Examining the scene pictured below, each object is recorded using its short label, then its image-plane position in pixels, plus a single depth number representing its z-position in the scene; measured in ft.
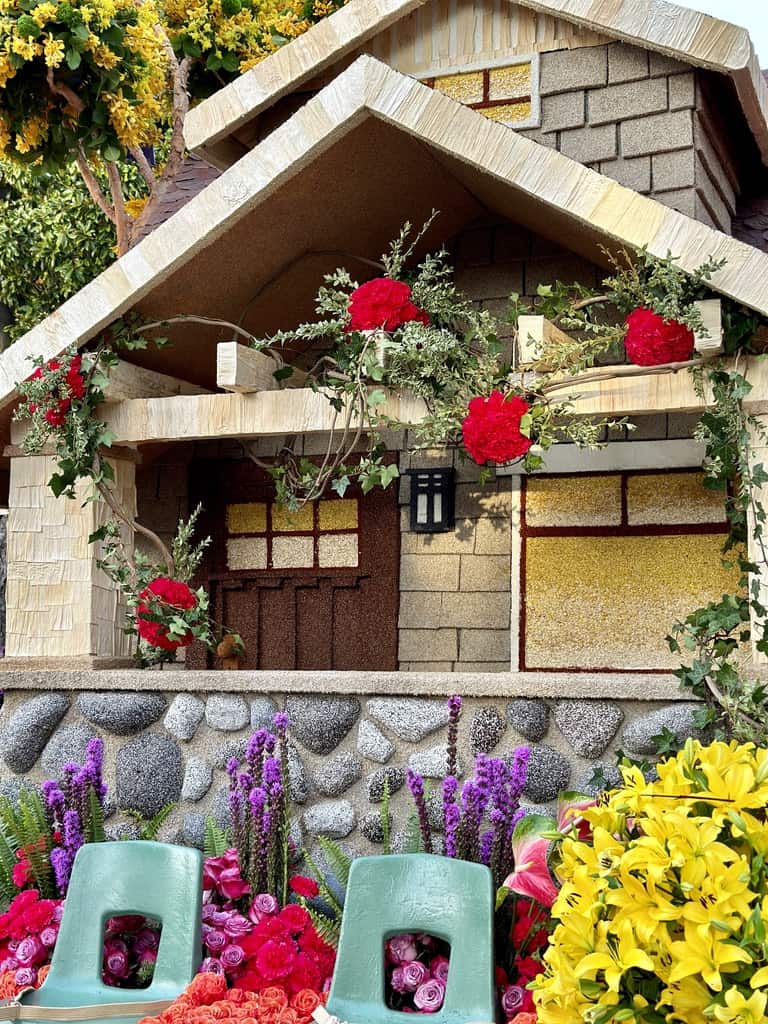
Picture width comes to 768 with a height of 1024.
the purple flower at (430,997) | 11.27
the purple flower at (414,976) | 11.51
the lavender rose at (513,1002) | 11.27
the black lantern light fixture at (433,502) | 20.44
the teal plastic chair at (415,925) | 10.49
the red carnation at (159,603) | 16.92
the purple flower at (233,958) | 12.33
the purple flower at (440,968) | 11.61
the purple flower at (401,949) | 11.80
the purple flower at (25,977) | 12.51
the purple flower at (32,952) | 12.95
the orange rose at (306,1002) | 11.15
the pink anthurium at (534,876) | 10.13
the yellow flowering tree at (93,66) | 27.86
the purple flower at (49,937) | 13.21
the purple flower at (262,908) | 13.03
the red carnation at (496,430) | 14.58
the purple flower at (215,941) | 12.62
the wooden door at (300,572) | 20.88
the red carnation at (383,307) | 15.61
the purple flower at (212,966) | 12.21
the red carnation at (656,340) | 14.29
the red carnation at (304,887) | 12.89
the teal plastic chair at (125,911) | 11.35
